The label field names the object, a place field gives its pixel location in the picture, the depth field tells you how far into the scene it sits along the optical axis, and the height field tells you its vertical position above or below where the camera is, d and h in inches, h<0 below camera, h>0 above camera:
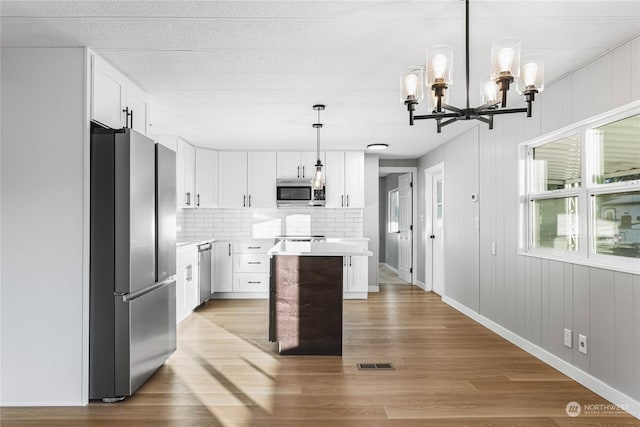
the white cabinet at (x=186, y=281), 192.9 -31.6
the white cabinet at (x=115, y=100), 112.9 +34.4
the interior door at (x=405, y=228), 311.6 -9.3
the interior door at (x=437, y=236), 256.7 -12.6
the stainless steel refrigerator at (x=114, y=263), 109.3 -12.2
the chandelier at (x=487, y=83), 73.2 +25.1
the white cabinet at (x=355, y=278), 254.2 -37.6
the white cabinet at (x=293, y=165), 261.3 +31.1
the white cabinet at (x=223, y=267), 255.0 -30.8
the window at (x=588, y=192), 110.1 +7.1
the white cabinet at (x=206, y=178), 253.0 +22.5
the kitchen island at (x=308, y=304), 149.1 -31.1
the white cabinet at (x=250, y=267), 256.1 -31.1
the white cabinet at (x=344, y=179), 262.8 +22.6
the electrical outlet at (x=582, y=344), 121.3 -37.0
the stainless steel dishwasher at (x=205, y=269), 227.6 -30.0
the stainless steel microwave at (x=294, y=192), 258.1 +14.3
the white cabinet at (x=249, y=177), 261.1 +23.7
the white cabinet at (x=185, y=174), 227.8 +23.4
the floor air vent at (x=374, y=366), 135.5 -48.7
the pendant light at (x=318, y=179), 179.1 +15.4
